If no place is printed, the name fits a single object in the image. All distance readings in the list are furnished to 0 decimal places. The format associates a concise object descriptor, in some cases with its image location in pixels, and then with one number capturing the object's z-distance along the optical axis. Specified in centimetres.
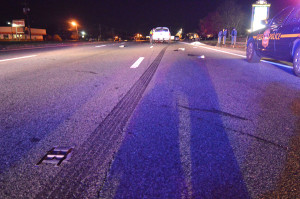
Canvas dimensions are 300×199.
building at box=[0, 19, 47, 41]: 6656
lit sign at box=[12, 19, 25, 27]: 6606
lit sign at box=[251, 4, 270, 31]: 2036
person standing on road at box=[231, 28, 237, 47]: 2134
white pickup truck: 2825
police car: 562
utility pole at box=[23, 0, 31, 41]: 4007
